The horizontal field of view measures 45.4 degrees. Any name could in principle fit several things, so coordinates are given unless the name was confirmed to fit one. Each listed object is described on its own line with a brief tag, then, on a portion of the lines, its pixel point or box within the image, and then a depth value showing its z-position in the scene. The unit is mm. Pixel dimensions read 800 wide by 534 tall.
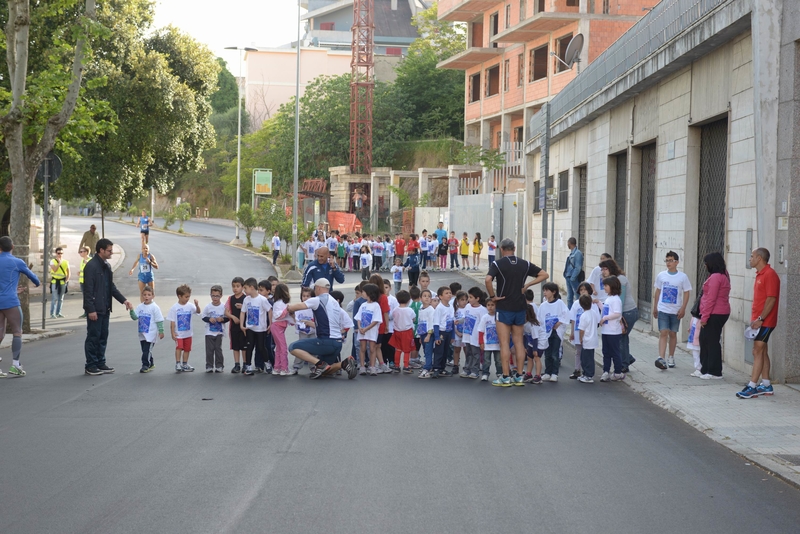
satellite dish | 28591
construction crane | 63188
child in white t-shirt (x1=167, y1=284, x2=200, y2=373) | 13352
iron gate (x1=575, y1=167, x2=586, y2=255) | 27111
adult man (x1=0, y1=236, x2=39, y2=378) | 12992
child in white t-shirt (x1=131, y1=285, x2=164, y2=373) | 13242
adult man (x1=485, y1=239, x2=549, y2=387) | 12430
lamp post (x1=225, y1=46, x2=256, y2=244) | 62125
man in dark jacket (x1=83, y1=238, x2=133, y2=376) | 13047
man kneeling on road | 12828
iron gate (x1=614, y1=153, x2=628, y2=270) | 22234
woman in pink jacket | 12570
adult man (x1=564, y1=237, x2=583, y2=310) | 20812
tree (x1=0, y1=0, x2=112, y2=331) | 17594
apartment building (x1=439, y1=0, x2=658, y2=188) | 46062
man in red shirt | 11094
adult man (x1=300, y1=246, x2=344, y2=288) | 15602
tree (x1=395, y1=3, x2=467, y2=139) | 66500
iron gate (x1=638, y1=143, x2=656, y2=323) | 19897
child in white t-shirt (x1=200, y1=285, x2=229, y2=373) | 13391
